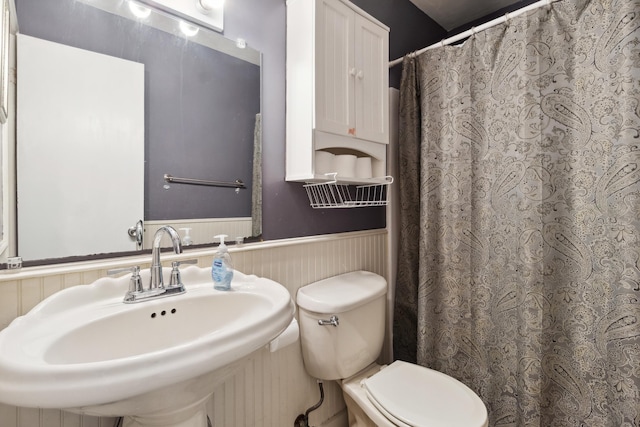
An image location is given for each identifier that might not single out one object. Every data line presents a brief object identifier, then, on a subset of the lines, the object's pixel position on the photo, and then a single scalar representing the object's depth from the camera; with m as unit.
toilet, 1.03
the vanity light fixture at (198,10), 0.99
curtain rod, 1.23
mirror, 0.84
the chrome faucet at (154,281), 0.82
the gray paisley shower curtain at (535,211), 1.06
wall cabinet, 1.15
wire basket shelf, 1.38
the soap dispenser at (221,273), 0.93
